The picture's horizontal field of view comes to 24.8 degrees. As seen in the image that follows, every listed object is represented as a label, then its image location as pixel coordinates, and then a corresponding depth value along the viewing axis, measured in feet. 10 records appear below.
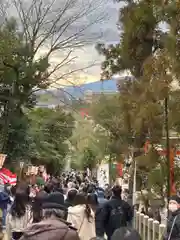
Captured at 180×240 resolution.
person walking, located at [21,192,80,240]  9.99
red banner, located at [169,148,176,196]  33.65
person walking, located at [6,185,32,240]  23.17
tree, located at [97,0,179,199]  29.99
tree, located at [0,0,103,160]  69.97
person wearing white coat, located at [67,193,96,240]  21.81
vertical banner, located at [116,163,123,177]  85.46
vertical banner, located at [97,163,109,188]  114.31
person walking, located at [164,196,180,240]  16.71
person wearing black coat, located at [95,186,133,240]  23.87
